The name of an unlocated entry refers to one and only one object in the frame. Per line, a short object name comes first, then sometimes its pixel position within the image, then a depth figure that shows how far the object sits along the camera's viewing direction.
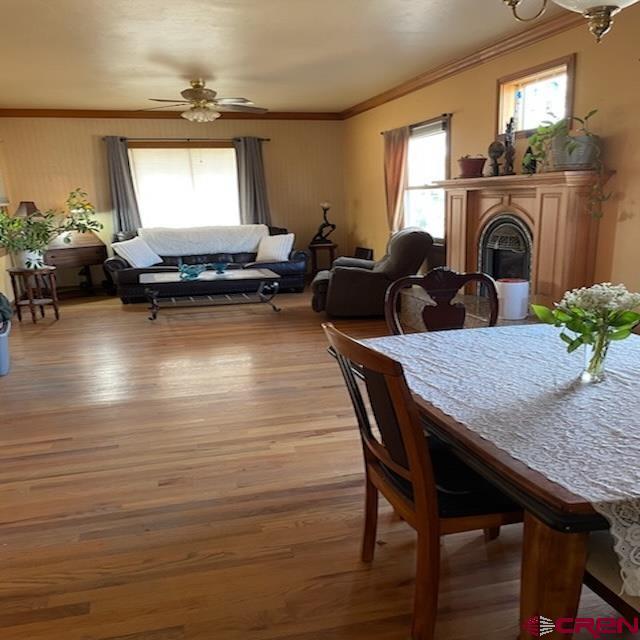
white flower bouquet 1.46
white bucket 4.01
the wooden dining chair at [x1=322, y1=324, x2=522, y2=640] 1.30
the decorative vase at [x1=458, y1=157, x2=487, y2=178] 4.69
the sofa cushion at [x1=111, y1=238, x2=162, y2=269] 6.79
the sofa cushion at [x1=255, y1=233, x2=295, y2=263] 7.27
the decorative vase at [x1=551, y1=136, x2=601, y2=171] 3.57
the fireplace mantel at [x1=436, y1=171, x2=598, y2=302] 3.71
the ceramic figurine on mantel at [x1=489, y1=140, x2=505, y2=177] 4.41
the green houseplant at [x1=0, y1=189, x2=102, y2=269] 5.78
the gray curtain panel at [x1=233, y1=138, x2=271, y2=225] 7.95
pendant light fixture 1.58
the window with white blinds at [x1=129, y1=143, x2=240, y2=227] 7.79
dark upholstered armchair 5.22
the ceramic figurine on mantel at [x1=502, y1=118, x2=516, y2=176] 4.43
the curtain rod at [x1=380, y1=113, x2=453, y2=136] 5.36
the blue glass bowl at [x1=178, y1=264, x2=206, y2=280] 6.27
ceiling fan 5.23
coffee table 6.19
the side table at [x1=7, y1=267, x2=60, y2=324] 5.81
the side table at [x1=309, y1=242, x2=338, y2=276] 8.15
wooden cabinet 7.01
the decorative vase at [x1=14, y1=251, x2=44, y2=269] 5.87
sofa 6.48
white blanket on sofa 7.32
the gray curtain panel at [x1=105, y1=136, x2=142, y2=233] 7.53
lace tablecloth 1.02
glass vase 1.52
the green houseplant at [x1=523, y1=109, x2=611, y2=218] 3.58
